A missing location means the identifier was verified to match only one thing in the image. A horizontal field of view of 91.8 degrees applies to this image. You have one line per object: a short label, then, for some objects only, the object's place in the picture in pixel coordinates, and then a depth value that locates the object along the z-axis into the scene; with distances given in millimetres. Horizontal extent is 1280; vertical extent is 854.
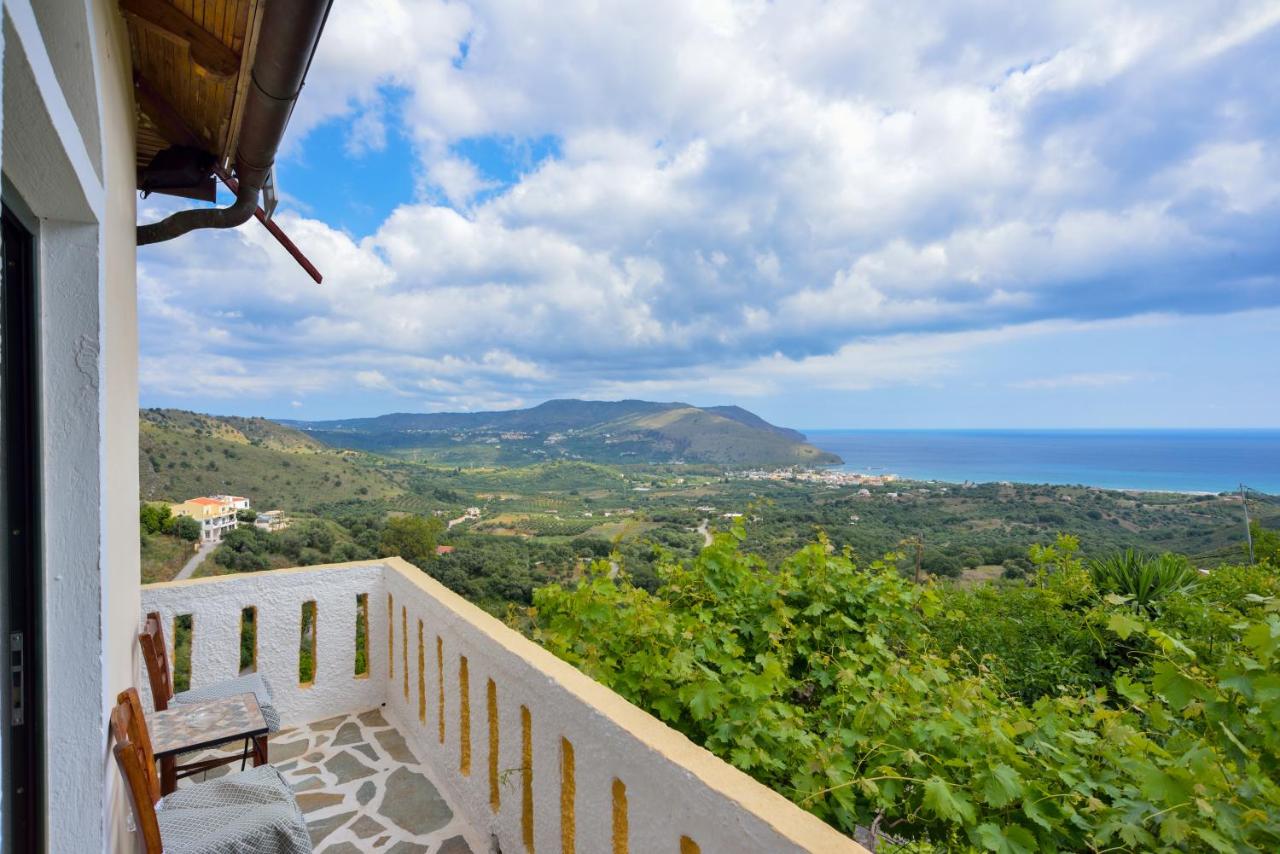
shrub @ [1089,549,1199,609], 4660
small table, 2139
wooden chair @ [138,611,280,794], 2381
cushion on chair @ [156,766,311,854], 1711
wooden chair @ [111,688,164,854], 1443
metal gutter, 1413
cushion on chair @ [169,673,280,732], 2670
